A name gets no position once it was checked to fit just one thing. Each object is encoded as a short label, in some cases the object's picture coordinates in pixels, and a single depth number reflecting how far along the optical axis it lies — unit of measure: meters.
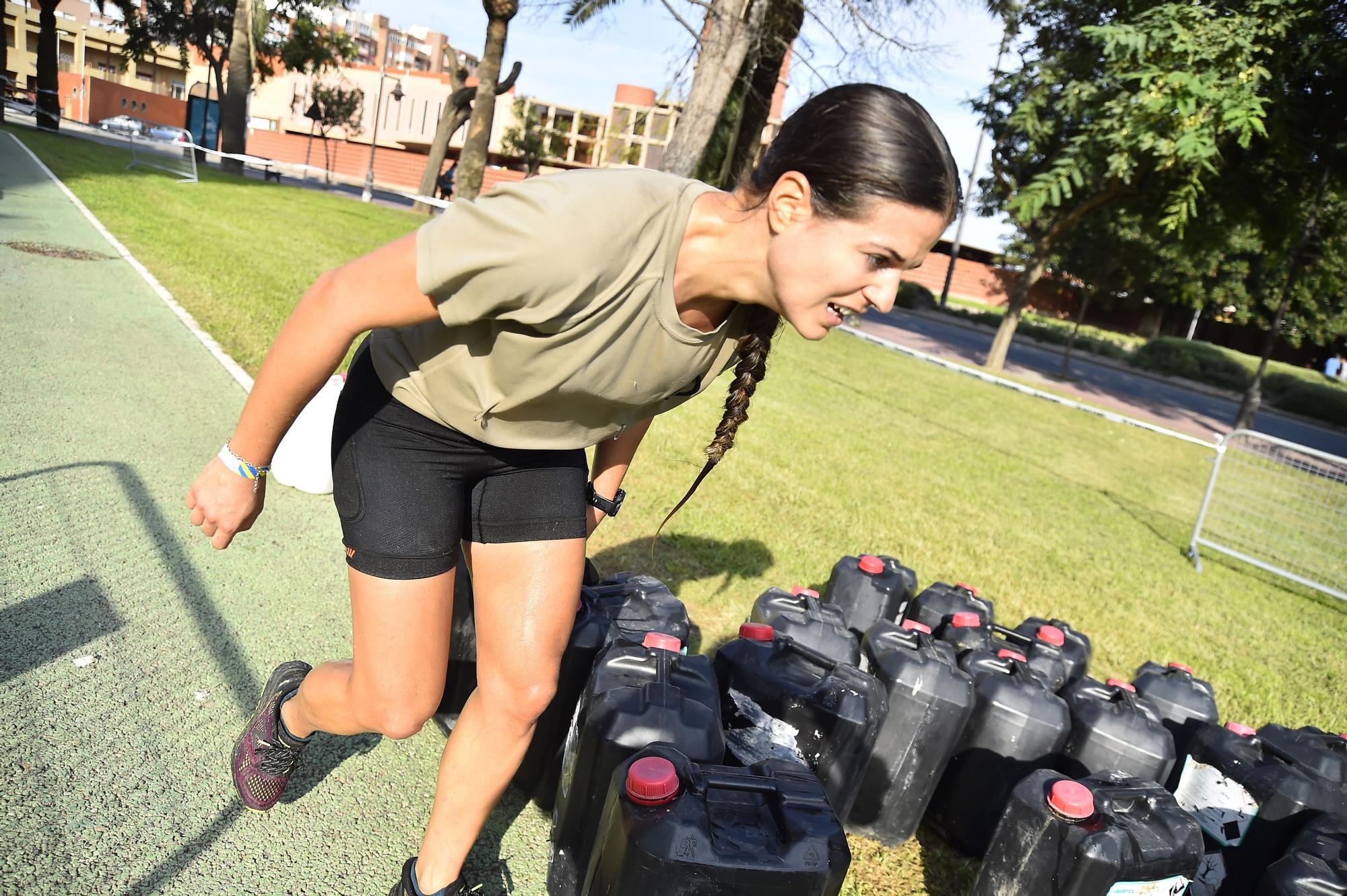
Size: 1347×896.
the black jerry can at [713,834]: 1.70
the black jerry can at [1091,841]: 2.14
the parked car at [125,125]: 49.89
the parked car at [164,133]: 52.11
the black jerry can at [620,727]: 2.12
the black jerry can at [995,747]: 2.88
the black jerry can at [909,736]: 2.79
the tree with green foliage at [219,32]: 37.31
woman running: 1.58
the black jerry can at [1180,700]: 3.28
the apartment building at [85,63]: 76.19
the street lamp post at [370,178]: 27.88
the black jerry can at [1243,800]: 2.68
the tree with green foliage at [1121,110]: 12.94
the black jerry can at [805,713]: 2.48
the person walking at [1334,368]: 45.19
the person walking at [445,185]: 31.50
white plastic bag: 4.27
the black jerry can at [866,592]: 3.75
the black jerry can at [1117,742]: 2.89
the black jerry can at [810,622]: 2.96
